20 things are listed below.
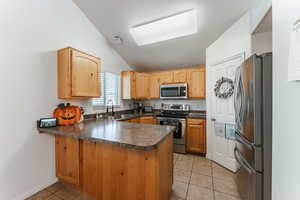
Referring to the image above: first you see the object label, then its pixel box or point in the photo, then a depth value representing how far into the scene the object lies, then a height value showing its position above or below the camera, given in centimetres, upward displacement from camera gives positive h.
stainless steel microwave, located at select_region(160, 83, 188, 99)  349 +23
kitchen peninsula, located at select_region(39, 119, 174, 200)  124 -70
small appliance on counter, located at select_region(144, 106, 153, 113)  435 -35
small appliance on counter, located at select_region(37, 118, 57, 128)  183 -35
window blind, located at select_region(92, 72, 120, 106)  311 +24
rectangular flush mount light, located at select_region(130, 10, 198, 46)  246 +155
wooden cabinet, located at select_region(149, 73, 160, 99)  394 +42
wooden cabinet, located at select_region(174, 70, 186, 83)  354 +65
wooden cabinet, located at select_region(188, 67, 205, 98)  334 +45
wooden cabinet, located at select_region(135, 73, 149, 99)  385 +42
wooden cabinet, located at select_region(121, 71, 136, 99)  371 +42
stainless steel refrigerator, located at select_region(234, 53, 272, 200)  109 -27
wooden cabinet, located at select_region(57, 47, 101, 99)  202 +43
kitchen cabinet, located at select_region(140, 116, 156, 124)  358 -59
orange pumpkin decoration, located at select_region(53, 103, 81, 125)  205 -25
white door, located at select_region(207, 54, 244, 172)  237 -28
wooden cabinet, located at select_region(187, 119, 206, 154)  304 -90
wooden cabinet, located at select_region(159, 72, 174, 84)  372 +65
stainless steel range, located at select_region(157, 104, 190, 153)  319 -63
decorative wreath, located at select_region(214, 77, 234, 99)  241 +22
